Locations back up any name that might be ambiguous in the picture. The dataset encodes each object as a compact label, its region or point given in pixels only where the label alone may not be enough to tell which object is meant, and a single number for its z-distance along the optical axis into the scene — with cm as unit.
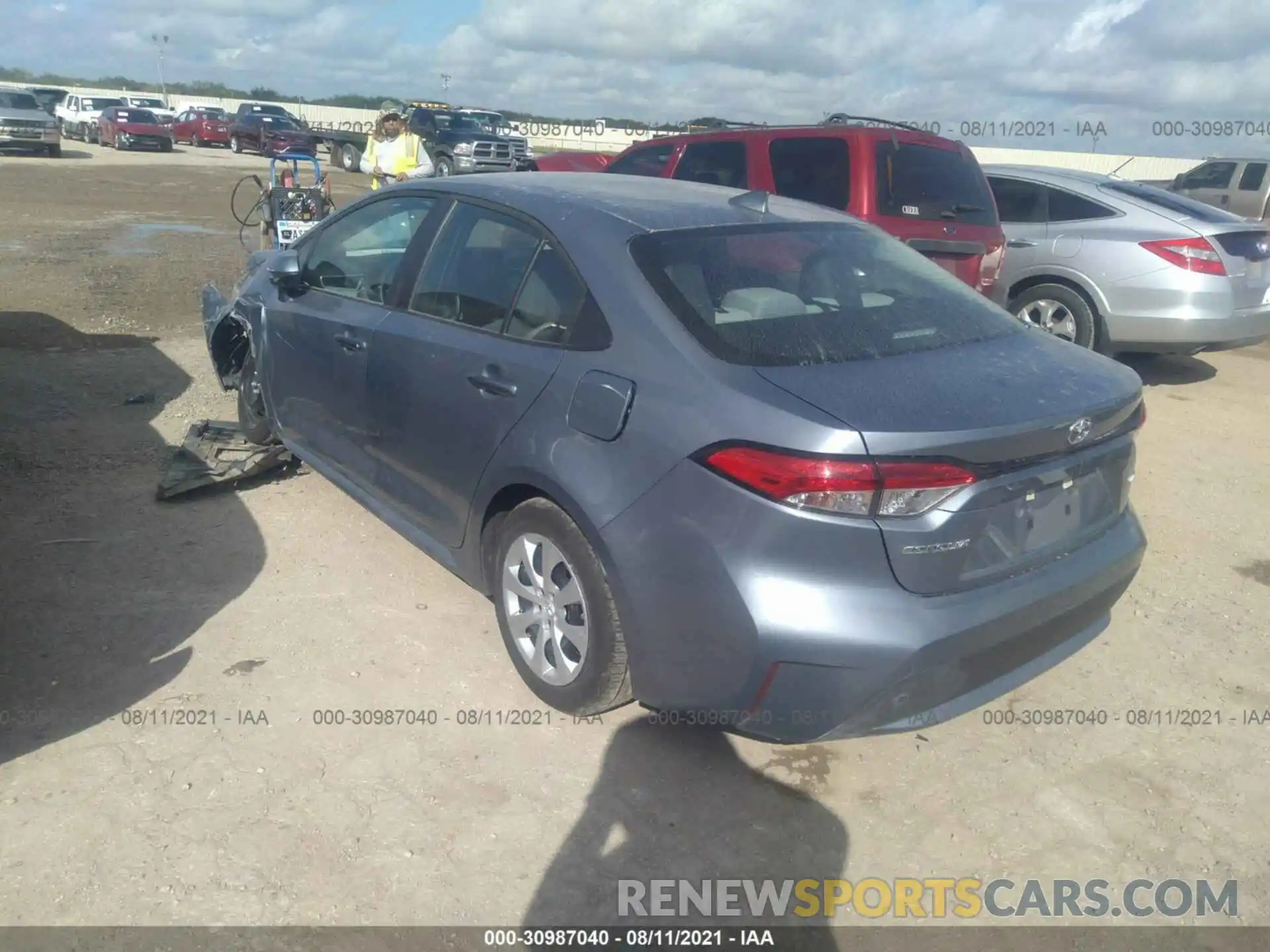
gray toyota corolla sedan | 249
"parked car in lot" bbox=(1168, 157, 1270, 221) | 1580
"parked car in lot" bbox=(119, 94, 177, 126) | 3834
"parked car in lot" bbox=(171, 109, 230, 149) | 3694
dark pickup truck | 2378
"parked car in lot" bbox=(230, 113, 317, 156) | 3108
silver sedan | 724
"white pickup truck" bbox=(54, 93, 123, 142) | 3588
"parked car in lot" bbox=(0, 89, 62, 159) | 2650
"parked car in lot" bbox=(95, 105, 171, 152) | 3244
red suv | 635
